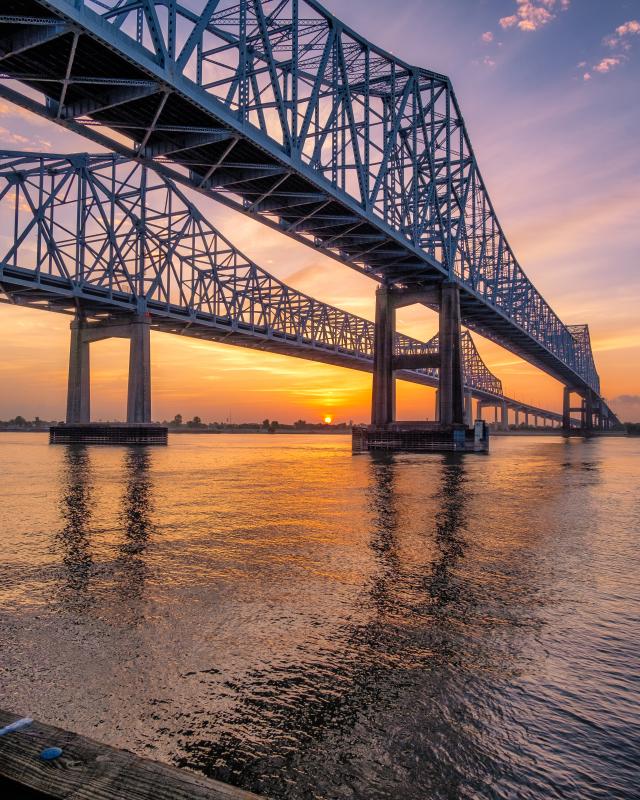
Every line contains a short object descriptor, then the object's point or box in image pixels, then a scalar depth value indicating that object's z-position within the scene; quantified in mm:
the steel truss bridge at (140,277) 61656
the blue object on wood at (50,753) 2381
